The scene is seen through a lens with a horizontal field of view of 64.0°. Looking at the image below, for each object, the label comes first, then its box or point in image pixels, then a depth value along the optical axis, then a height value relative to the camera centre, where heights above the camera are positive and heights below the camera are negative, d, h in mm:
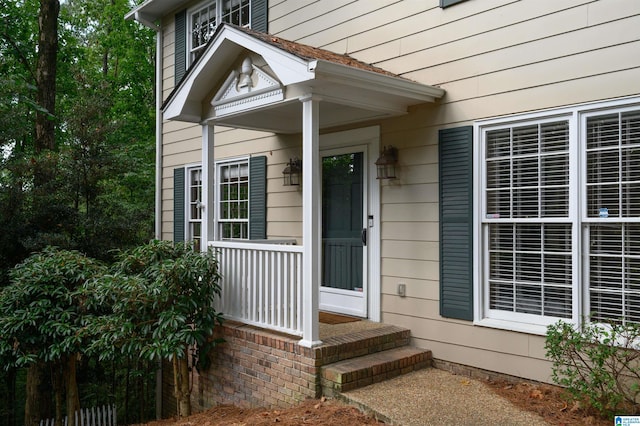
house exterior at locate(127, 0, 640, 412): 3955 +447
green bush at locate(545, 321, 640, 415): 3510 -1100
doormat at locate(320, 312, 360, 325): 5484 -1156
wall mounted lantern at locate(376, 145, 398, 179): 5238 +525
